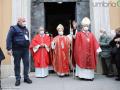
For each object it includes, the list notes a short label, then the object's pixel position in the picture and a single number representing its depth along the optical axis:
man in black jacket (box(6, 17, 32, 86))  3.17
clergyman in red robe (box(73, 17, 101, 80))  3.64
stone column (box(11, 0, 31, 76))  4.62
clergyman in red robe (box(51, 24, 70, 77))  4.16
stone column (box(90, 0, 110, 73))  4.73
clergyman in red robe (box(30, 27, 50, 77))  4.16
